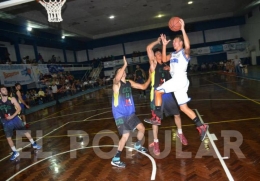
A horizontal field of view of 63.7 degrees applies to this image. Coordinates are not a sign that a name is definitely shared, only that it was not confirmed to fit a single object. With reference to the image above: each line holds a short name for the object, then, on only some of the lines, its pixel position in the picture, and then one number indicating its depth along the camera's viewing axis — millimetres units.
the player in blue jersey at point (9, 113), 4809
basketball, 4094
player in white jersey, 3762
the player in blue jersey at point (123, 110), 3658
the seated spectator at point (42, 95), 15202
